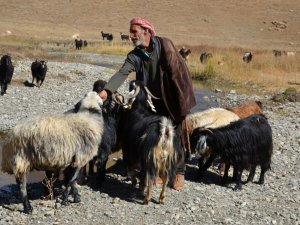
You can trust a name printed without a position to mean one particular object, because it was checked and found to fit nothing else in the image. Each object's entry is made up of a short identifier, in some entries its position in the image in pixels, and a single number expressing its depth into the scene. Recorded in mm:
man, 5797
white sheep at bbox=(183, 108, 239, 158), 7386
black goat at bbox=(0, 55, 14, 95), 13132
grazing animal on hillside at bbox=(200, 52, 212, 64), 24470
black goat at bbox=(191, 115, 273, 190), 6688
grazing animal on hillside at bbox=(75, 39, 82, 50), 33688
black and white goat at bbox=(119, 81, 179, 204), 5633
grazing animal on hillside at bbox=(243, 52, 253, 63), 24172
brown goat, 8408
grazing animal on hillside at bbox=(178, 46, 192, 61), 25656
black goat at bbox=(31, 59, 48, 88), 14508
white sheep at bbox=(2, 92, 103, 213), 5137
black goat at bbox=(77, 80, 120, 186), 6168
